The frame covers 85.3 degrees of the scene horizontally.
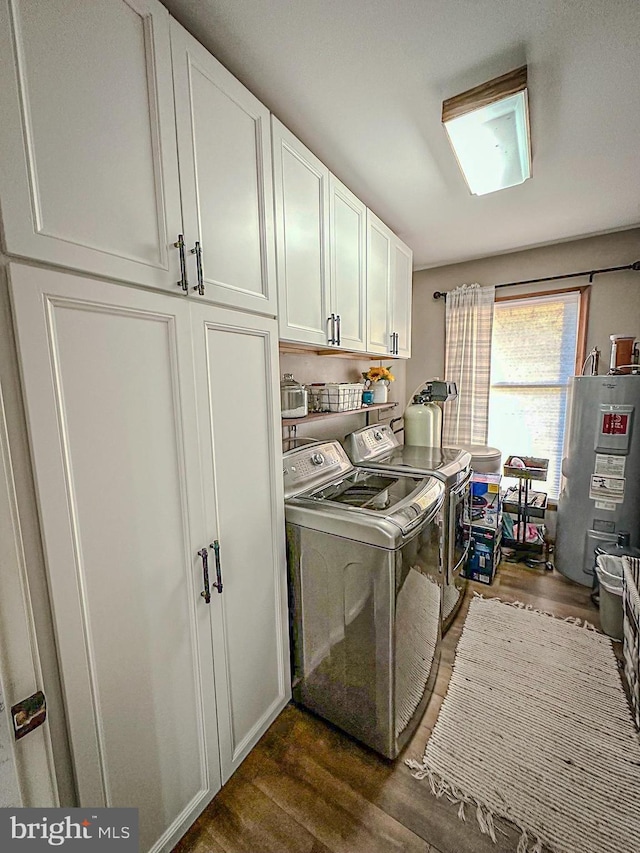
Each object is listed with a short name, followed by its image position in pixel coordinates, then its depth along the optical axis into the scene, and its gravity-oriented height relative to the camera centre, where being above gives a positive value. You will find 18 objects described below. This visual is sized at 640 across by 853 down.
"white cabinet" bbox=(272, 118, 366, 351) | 1.42 +0.63
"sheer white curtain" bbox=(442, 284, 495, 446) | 3.14 +0.24
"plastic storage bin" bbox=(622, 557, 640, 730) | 1.55 -1.20
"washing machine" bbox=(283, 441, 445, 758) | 1.30 -0.88
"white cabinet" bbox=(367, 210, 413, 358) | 2.16 +0.64
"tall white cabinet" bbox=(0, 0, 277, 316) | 0.70 +0.60
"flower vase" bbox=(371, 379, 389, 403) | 2.54 -0.05
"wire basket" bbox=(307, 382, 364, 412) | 1.99 -0.07
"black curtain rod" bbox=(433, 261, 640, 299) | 2.58 +0.85
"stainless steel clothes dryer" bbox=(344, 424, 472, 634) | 1.96 -0.49
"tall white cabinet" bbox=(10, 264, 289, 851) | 0.78 -0.38
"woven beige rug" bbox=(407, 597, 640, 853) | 1.20 -1.50
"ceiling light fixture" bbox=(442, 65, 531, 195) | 1.26 +1.02
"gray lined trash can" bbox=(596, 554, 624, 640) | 2.00 -1.29
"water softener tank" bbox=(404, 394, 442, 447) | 2.58 -0.29
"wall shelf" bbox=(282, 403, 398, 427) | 1.61 -0.16
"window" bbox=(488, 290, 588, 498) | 2.92 +0.09
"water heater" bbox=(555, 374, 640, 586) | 2.32 -0.60
